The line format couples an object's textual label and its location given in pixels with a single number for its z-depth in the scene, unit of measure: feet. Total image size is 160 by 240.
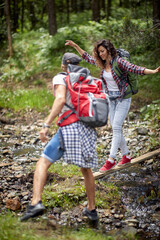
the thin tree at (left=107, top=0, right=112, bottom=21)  64.56
